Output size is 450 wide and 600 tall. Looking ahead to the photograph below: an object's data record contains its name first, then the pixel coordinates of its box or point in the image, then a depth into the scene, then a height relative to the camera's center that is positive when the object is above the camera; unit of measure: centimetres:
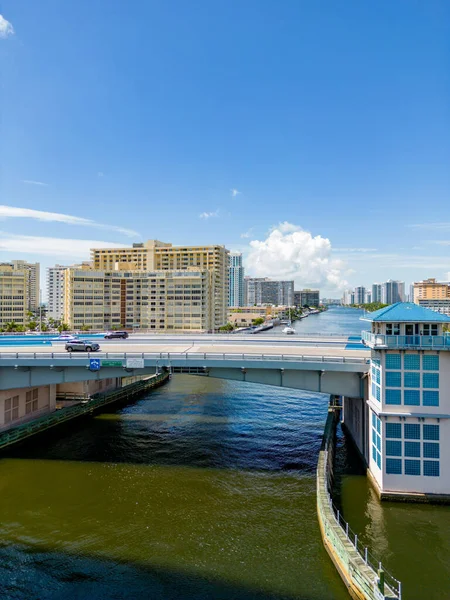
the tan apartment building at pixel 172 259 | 13875 +1530
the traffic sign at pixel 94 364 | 3036 -450
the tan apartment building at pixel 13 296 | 12288 +171
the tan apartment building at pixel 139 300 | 11688 +64
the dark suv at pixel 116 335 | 4869 -387
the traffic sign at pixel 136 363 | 3016 -439
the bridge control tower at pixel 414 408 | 2372 -608
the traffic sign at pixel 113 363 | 3038 -443
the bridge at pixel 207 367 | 2911 -463
